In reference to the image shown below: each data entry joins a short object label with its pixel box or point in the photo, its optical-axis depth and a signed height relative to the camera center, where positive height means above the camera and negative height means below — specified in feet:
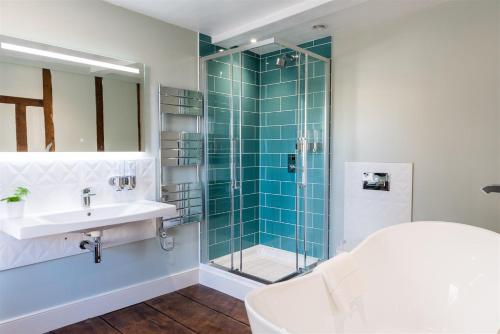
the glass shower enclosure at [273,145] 10.98 +0.09
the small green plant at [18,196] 7.25 -0.97
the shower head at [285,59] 10.73 +2.91
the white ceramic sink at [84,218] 6.65 -1.52
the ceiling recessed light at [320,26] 10.25 +3.78
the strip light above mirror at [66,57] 7.48 +2.27
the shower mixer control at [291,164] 11.71 -0.47
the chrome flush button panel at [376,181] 10.12 -0.93
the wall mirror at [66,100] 7.50 +1.25
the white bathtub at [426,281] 6.77 -2.78
